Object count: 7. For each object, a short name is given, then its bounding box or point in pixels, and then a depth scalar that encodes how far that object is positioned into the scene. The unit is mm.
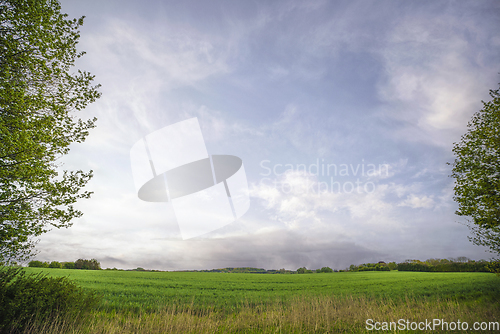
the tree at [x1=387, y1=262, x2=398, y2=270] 80188
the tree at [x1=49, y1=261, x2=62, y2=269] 73806
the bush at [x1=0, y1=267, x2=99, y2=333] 6291
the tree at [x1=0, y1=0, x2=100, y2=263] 8180
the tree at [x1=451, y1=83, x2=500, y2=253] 14661
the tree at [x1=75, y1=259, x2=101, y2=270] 73625
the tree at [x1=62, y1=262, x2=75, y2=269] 75619
